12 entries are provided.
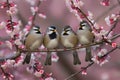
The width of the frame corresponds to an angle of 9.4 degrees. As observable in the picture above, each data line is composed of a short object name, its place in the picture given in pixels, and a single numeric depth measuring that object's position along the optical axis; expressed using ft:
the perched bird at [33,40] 19.26
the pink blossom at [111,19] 17.49
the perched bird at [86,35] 18.55
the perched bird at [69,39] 18.80
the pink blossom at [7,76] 19.58
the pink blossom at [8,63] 19.21
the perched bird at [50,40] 19.07
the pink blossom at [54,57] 21.90
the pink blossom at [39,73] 19.71
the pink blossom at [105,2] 17.74
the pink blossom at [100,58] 18.49
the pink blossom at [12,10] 17.64
